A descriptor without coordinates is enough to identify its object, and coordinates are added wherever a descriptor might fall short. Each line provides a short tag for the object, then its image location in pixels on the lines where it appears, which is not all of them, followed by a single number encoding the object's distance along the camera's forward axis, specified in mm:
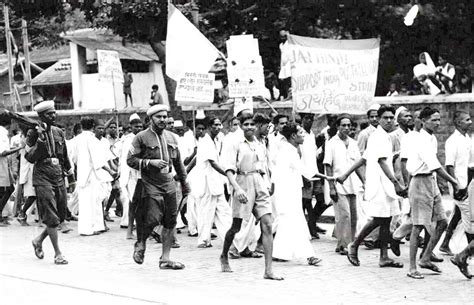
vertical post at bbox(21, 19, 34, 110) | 29138
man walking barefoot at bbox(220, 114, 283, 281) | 9430
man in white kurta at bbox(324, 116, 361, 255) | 11391
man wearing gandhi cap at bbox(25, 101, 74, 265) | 10633
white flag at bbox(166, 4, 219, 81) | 14727
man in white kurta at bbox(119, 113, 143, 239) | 13255
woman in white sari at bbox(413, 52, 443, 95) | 18897
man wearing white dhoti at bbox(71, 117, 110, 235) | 14023
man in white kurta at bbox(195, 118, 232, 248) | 12172
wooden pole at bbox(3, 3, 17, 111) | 28000
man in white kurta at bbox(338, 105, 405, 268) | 10062
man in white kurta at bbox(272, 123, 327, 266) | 10531
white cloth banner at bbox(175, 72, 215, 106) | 14641
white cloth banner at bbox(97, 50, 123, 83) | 17359
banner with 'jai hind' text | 13867
